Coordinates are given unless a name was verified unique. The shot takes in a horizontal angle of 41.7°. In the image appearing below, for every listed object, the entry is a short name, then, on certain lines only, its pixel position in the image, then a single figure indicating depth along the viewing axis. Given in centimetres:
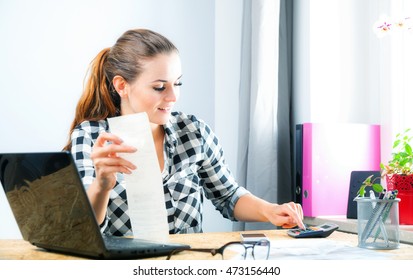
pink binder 210
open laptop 83
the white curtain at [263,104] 237
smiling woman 148
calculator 123
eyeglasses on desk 91
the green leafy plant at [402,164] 167
